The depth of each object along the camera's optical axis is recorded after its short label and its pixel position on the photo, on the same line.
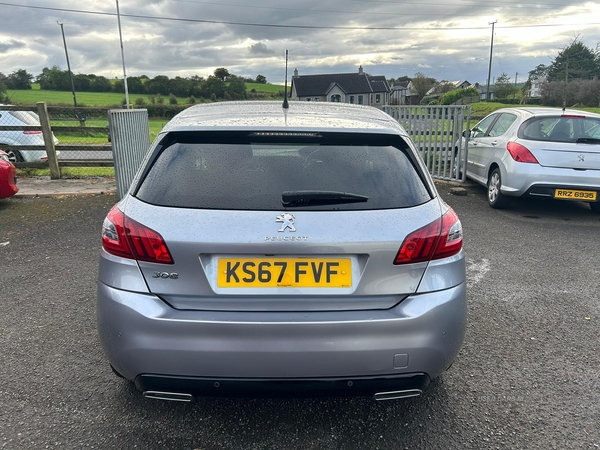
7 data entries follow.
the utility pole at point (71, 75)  52.59
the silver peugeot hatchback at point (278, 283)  2.03
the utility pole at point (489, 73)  53.34
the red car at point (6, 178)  7.50
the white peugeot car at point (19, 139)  10.62
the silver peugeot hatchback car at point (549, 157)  6.86
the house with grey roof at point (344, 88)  75.94
